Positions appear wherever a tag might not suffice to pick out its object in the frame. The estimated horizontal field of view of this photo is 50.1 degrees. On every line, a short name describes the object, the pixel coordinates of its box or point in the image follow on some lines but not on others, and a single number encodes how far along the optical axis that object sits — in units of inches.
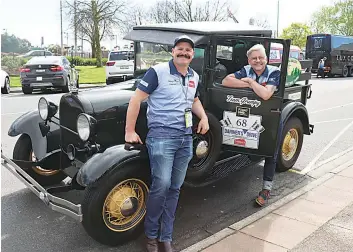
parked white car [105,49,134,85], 682.2
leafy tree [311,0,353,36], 2504.9
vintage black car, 128.2
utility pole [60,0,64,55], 1357.8
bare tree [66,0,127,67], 1327.5
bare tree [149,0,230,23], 1721.2
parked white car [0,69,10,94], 584.7
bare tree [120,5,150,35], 1446.9
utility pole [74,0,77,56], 1315.9
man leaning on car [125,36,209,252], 118.5
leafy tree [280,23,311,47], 2239.2
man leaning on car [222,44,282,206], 161.9
